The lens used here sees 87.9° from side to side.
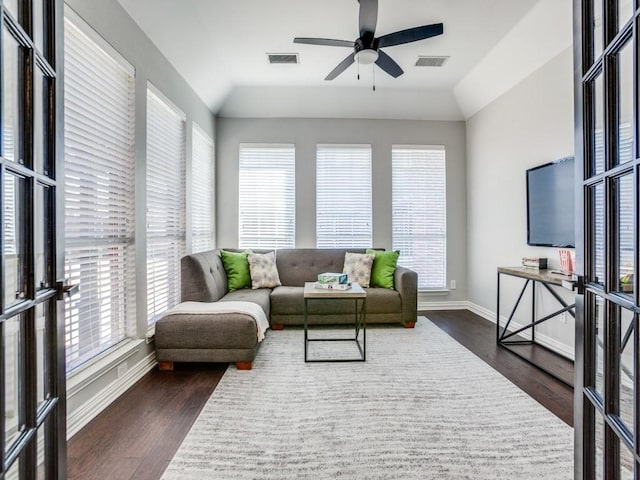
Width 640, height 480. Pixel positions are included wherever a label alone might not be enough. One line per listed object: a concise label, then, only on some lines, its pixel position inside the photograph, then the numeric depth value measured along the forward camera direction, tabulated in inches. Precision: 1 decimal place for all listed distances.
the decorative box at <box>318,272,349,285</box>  126.2
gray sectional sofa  105.4
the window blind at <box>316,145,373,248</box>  190.5
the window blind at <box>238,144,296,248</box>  189.8
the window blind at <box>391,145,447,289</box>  192.5
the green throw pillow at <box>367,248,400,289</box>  162.2
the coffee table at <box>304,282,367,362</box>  114.1
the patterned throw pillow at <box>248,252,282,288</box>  162.6
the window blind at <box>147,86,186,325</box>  114.0
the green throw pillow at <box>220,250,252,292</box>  158.6
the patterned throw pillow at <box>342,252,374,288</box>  163.9
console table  104.4
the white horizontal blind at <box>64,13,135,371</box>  76.7
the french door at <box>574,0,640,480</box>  31.5
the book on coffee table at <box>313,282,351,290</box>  122.0
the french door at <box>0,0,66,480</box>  32.6
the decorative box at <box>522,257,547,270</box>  124.3
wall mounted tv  115.3
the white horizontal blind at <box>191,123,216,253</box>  157.3
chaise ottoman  105.2
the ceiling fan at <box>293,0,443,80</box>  97.7
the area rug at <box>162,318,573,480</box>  62.5
